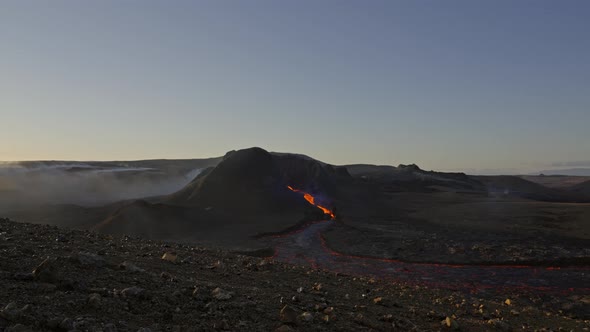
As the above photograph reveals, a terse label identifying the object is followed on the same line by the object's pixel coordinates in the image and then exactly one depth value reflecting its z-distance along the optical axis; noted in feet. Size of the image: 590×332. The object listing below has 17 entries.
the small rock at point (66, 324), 15.70
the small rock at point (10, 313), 15.46
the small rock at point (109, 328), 16.28
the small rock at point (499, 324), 29.30
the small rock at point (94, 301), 18.42
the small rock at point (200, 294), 23.05
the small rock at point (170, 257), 35.52
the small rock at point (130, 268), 26.25
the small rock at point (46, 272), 20.61
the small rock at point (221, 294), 23.58
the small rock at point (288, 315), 21.73
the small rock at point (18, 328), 14.56
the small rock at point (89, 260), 24.56
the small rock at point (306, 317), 22.66
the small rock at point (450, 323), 26.89
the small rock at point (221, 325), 19.36
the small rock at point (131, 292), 20.72
